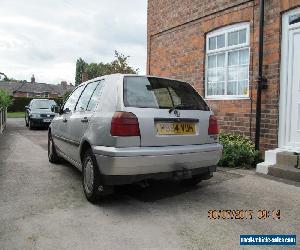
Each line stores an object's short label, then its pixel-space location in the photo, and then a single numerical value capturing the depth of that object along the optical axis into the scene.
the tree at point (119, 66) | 27.84
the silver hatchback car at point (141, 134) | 2.83
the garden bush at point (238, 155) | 4.95
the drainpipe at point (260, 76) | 5.07
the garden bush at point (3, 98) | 11.61
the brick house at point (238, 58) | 4.81
